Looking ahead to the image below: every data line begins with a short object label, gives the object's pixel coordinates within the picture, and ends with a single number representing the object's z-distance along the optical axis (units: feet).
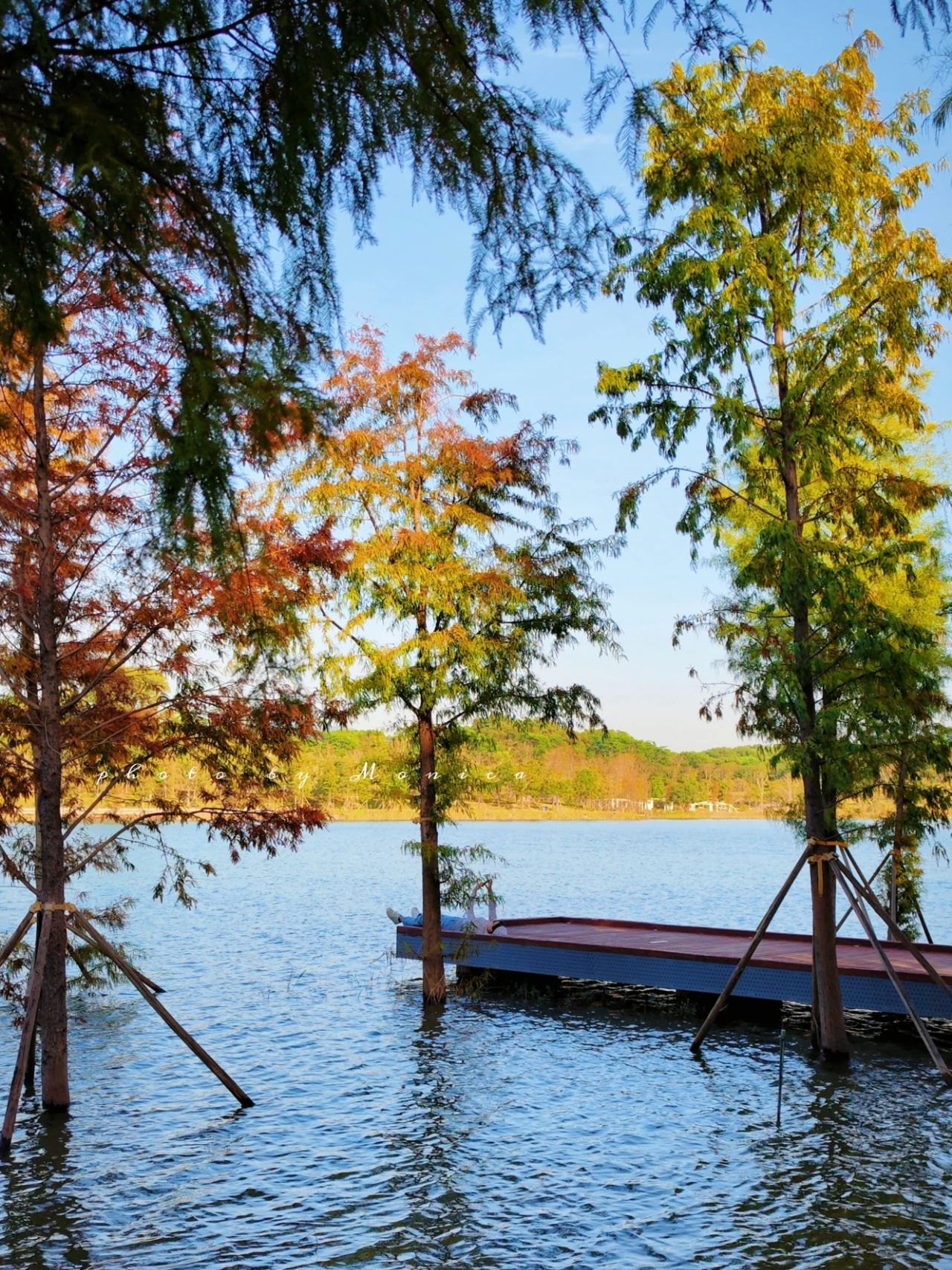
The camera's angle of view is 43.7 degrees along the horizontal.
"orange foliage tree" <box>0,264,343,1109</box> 42.32
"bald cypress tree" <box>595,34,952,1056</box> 46.50
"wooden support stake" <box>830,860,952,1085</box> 45.34
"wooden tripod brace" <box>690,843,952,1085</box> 45.55
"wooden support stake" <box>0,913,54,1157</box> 37.50
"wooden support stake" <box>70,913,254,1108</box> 40.01
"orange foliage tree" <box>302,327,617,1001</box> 61.67
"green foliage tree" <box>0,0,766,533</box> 14.75
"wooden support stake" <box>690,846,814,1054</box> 47.65
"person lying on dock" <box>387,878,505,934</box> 68.08
